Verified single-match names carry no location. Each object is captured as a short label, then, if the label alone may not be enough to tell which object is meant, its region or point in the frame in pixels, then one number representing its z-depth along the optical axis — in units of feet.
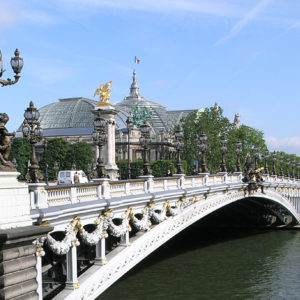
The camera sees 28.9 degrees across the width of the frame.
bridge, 52.50
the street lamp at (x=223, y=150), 131.64
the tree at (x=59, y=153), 320.29
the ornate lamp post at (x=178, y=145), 95.20
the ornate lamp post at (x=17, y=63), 48.06
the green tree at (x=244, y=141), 267.39
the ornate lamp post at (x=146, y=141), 79.95
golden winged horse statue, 215.98
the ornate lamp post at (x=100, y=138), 66.06
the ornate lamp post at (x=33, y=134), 51.83
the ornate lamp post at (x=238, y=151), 147.80
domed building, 427.74
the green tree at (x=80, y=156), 325.42
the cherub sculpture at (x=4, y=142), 43.56
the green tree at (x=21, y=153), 286.05
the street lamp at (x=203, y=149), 112.57
